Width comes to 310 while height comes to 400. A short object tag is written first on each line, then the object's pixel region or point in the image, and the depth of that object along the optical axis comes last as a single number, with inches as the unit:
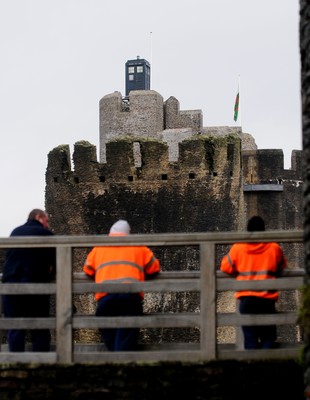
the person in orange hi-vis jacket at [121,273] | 437.4
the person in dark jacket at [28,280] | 441.4
